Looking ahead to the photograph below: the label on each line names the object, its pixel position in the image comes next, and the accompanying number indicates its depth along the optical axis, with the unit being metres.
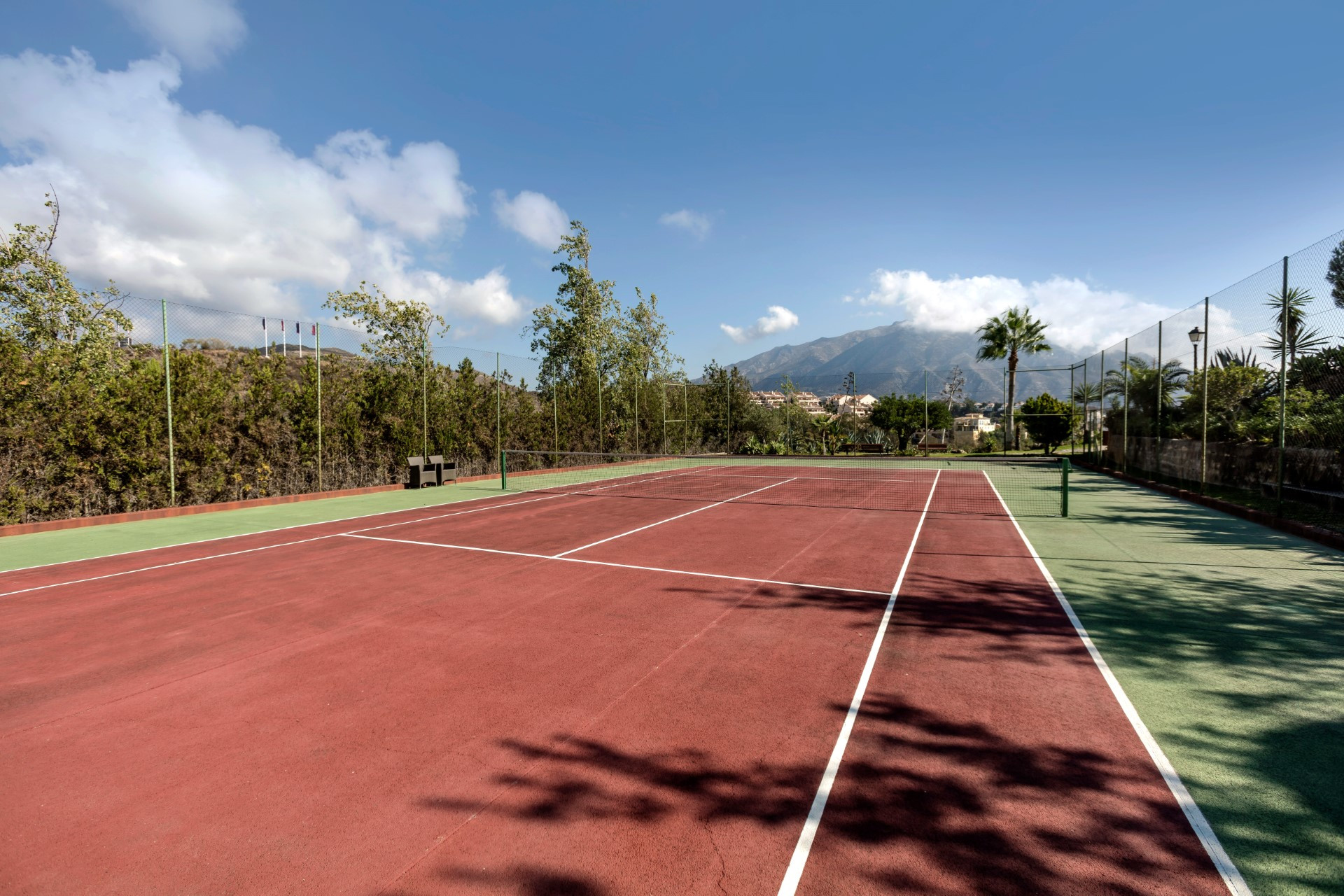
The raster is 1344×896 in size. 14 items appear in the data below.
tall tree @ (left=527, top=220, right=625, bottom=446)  29.66
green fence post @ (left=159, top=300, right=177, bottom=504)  11.89
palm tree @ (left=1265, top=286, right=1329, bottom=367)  10.17
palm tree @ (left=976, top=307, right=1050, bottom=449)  35.09
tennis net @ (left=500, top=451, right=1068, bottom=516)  14.30
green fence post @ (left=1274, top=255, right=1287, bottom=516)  10.52
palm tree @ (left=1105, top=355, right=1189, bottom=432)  16.80
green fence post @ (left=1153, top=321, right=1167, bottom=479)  17.12
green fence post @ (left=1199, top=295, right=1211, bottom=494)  13.64
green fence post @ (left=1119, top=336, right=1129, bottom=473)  20.25
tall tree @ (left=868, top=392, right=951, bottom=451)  39.06
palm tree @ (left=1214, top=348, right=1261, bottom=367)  12.42
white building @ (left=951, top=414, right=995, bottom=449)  39.97
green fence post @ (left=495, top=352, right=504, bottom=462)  20.17
